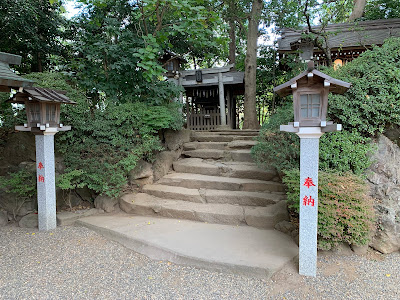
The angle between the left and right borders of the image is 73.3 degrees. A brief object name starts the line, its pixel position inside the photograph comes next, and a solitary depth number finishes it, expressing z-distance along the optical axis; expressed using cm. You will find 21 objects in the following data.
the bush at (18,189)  525
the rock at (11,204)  545
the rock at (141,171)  628
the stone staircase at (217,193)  499
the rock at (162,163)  671
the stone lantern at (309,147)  338
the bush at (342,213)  360
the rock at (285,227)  442
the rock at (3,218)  533
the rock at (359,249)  395
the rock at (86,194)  618
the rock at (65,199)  586
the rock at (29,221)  525
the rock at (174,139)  749
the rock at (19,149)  616
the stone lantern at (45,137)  488
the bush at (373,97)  448
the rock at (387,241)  402
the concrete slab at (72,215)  534
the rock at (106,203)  595
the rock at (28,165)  577
